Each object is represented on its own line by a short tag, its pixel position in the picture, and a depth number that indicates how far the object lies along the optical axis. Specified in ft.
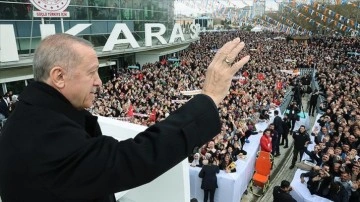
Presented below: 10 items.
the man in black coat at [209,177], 23.97
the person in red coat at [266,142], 29.91
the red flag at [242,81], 56.61
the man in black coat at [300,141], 31.08
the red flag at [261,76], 58.92
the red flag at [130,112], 37.75
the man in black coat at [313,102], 47.54
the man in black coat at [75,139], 2.80
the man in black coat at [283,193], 19.79
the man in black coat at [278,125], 36.32
